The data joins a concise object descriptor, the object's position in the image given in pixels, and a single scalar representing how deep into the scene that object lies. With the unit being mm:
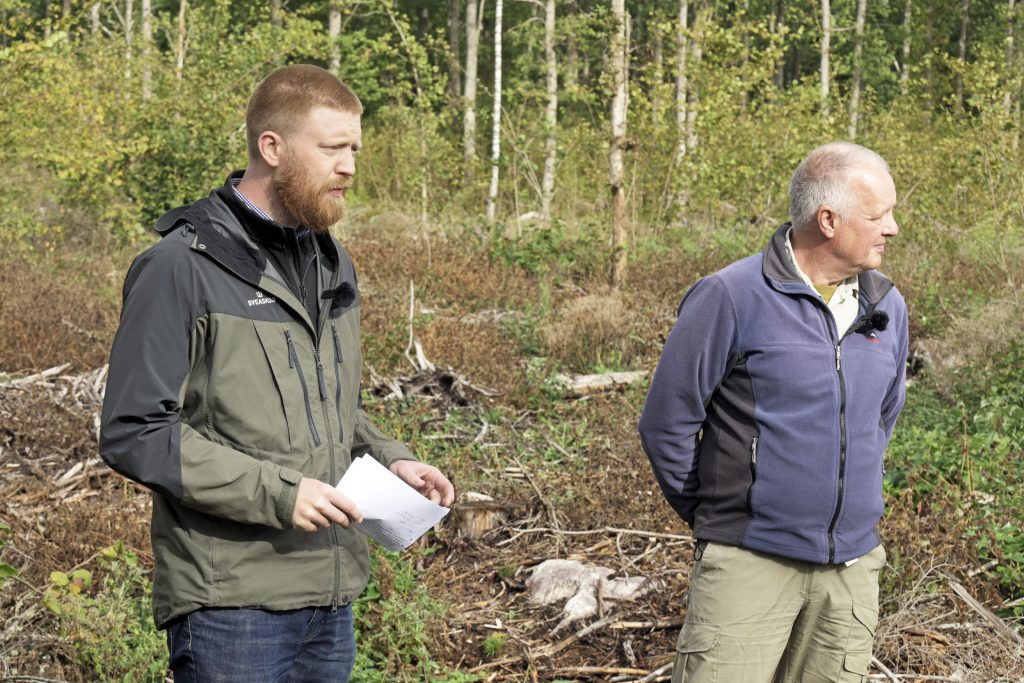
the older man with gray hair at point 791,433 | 2934
